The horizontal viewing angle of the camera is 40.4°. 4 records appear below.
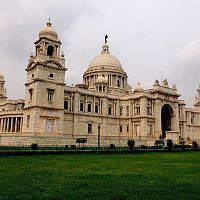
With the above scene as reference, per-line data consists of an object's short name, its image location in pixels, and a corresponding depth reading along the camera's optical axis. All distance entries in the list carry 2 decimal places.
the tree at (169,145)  39.85
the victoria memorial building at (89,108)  48.75
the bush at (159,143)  50.23
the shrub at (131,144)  35.54
